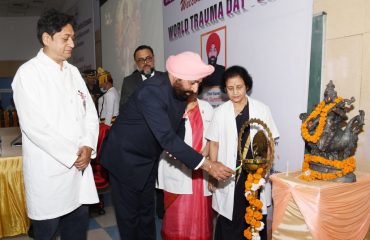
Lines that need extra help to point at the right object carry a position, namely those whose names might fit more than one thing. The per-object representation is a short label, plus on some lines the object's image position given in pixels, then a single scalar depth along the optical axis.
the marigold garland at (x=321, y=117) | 1.68
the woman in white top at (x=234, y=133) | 2.13
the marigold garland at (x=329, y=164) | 1.63
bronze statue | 1.64
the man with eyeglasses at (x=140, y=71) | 3.35
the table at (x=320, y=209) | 1.58
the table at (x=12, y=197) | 2.67
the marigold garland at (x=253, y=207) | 1.68
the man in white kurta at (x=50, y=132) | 1.79
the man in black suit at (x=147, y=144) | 1.77
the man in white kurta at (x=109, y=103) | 4.70
